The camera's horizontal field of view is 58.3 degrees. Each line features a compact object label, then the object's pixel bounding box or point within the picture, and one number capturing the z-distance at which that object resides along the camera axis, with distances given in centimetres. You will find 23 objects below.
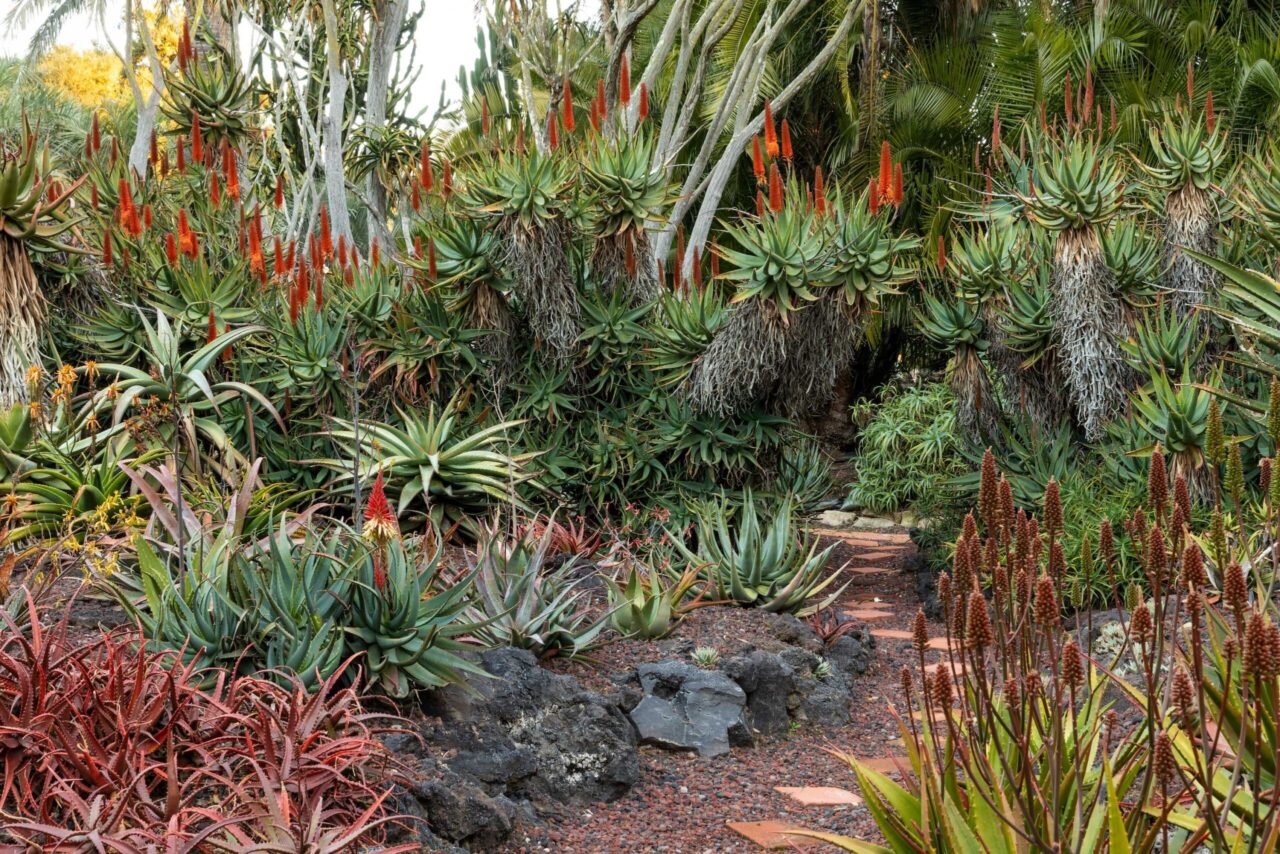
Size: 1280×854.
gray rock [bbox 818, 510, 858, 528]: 1425
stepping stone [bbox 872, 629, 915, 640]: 751
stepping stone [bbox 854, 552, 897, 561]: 1044
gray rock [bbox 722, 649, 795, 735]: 575
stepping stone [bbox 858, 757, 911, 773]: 520
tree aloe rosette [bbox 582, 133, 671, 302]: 809
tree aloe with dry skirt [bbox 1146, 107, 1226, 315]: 761
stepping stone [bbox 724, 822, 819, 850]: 423
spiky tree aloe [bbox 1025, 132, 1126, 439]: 759
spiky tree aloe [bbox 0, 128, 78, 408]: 737
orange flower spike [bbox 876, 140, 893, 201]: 760
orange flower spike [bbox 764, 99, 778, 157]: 763
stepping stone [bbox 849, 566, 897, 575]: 966
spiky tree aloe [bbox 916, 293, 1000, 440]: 853
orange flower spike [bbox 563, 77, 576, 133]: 806
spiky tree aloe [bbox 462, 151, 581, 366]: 806
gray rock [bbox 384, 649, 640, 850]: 396
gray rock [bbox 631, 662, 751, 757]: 534
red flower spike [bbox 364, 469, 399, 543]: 399
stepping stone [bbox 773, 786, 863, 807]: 477
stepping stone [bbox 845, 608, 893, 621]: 805
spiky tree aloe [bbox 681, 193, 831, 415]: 773
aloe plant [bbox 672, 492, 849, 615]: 697
